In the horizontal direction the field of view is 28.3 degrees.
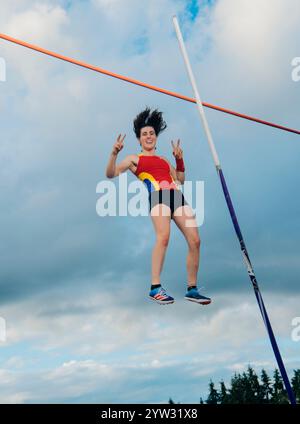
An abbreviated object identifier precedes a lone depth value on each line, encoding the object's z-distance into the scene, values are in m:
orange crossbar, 8.47
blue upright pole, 7.48
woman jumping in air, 8.28
